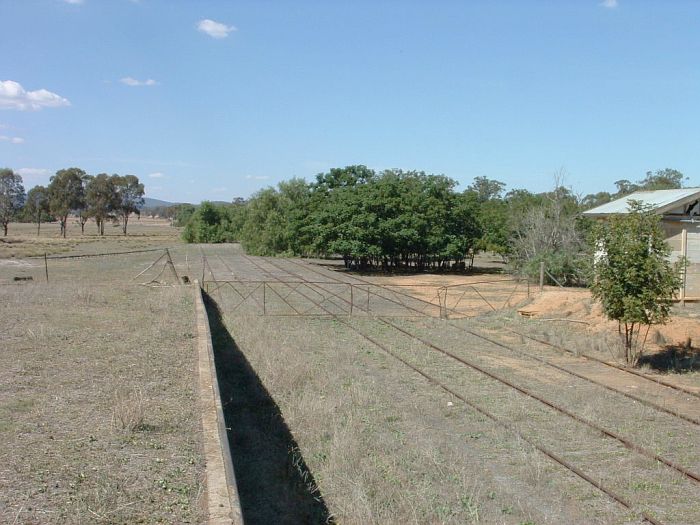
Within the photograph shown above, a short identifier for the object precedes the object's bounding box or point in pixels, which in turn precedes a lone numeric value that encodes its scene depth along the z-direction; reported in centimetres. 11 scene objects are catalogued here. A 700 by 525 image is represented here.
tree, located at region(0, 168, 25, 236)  10381
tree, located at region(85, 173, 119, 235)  10875
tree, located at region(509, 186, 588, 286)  3291
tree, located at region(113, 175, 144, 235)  11262
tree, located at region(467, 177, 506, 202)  11688
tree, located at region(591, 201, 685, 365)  1385
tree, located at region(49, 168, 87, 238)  10706
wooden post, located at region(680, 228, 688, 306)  2303
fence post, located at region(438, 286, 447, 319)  2271
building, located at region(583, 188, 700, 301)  2436
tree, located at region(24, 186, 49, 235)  11606
